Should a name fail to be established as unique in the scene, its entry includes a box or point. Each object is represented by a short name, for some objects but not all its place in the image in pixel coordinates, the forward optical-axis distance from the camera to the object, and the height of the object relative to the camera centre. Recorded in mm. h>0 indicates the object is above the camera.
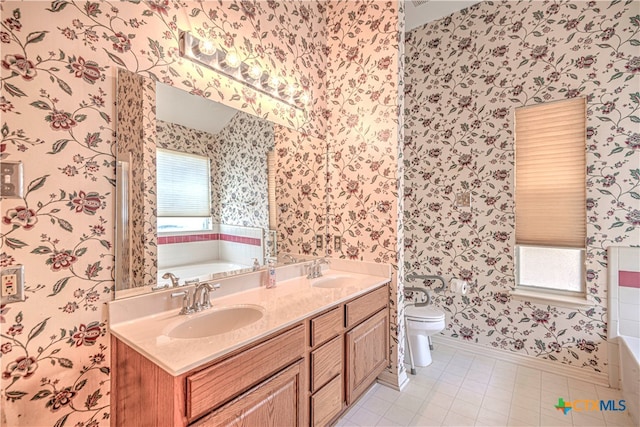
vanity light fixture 1427 +842
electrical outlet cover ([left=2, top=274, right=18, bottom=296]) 940 -244
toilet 2334 -969
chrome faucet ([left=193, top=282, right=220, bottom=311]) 1358 -405
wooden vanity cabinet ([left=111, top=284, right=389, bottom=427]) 931 -679
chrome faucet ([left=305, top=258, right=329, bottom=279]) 2109 -430
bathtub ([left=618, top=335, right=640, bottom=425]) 1705 -1018
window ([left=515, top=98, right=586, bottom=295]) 2217 +139
